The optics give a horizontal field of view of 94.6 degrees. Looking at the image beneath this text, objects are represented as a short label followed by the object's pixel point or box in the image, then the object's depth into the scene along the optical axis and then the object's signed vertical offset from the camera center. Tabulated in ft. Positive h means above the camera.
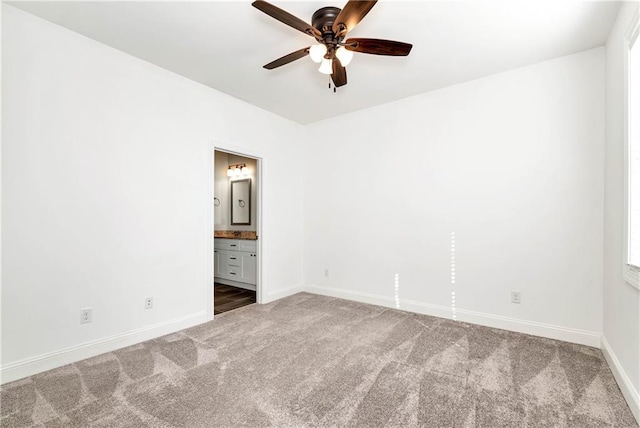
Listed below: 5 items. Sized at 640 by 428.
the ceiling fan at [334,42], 6.21 +4.09
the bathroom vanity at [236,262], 15.23 -2.61
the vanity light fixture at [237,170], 18.16 +2.77
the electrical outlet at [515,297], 9.91 -2.77
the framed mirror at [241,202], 17.95 +0.75
